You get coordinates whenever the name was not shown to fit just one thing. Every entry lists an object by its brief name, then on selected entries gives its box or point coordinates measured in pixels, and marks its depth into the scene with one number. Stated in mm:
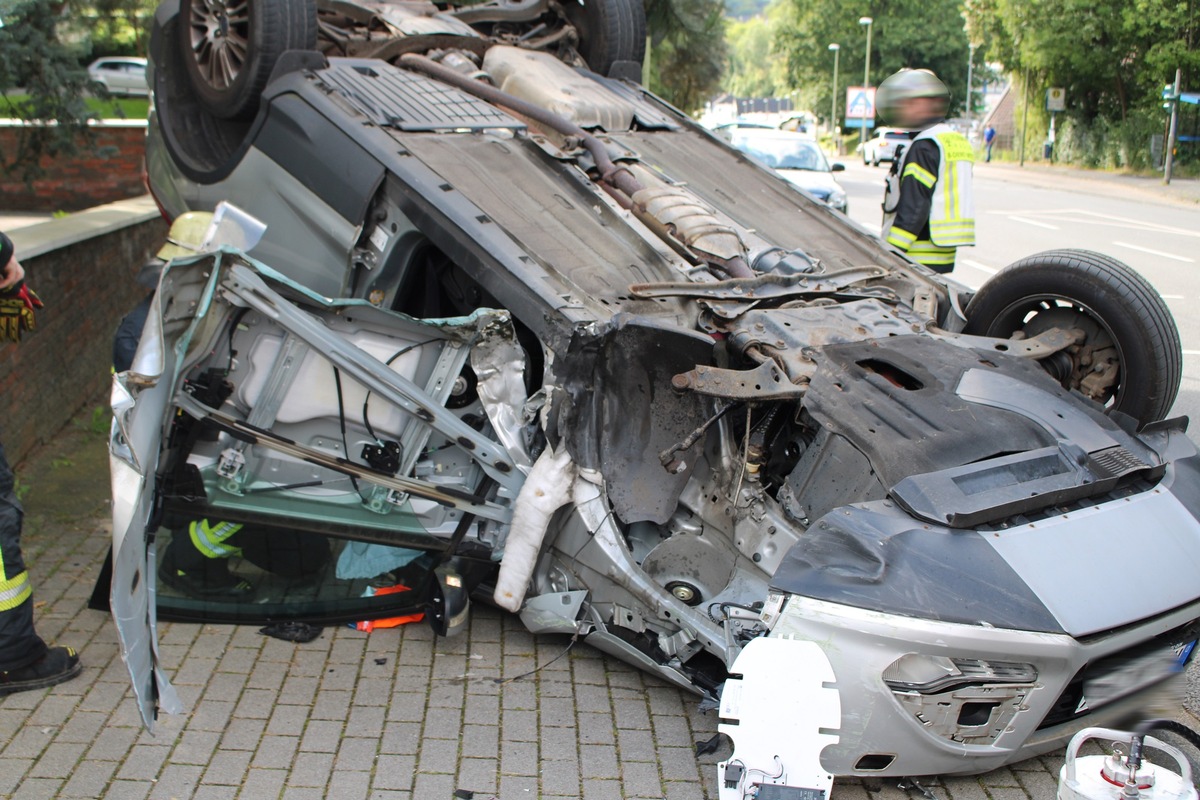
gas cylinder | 2697
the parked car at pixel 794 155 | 14305
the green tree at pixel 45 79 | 7559
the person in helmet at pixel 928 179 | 5797
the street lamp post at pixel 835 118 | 52500
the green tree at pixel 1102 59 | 27297
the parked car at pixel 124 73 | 26750
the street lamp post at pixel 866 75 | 44866
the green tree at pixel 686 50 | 12117
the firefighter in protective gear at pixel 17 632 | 3717
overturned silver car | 2992
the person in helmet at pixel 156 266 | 4176
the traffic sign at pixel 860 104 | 39606
